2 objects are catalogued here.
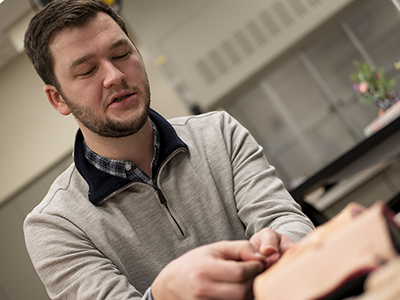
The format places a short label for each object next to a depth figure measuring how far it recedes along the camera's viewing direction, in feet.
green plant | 10.18
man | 3.64
